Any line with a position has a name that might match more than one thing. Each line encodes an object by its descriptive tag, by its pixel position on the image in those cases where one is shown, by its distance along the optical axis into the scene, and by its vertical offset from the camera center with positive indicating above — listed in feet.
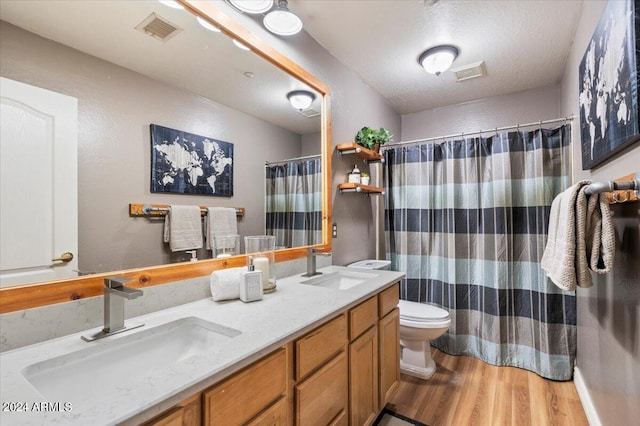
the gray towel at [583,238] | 3.71 -0.32
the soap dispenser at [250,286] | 4.15 -0.97
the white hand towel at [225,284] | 4.15 -0.95
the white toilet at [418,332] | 6.84 -2.73
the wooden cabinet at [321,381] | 2.45 -1.87
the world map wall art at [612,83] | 3.28 +1.77
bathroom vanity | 2.04 -1.33
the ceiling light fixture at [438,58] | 7.33 +4.02
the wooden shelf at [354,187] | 7.39 +0.74
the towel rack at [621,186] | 3.18 +0.31
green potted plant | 8.11 +2.19
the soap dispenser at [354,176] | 7.81 +1.07
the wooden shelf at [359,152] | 7.33 +1.70
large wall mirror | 2.97 +1.50
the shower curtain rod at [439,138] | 7.23 +2.28
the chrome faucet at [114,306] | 3.03 -0.93
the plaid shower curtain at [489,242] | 7.38 -0.76
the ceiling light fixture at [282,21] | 5.28 +3.64
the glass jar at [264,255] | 4.70 -0.63
